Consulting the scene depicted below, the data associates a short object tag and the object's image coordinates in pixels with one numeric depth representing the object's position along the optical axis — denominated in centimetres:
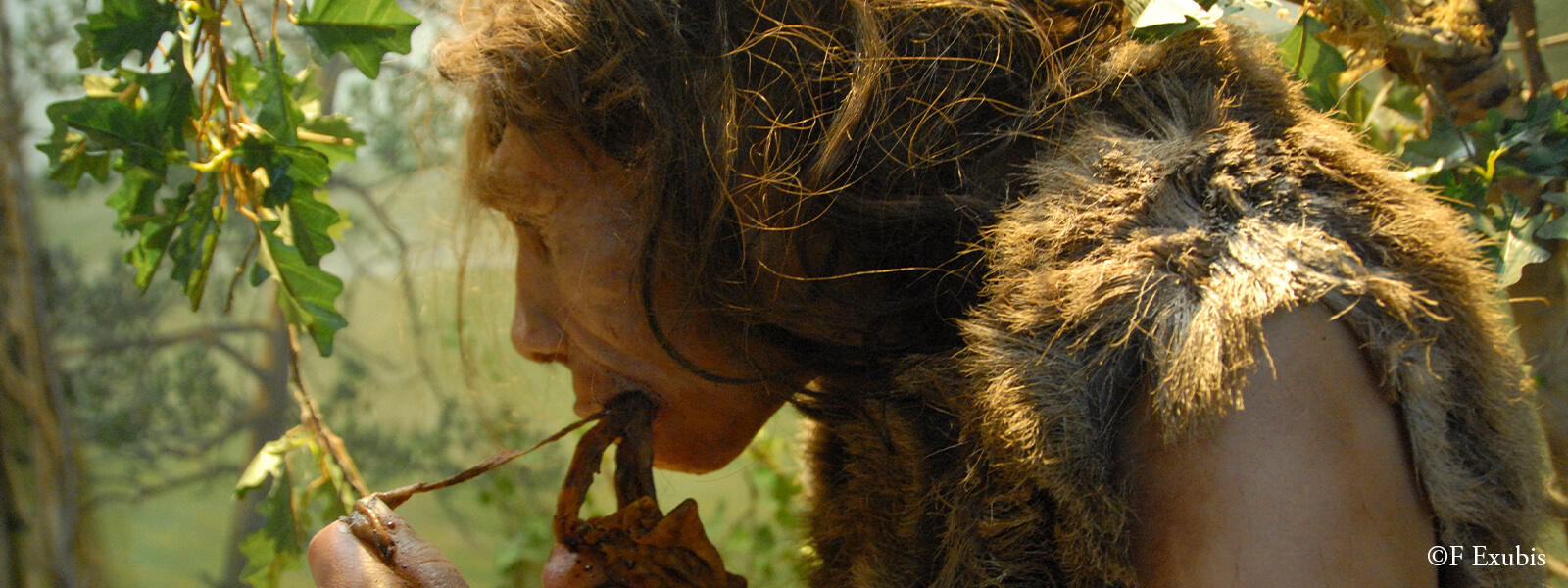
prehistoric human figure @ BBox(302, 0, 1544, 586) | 61
